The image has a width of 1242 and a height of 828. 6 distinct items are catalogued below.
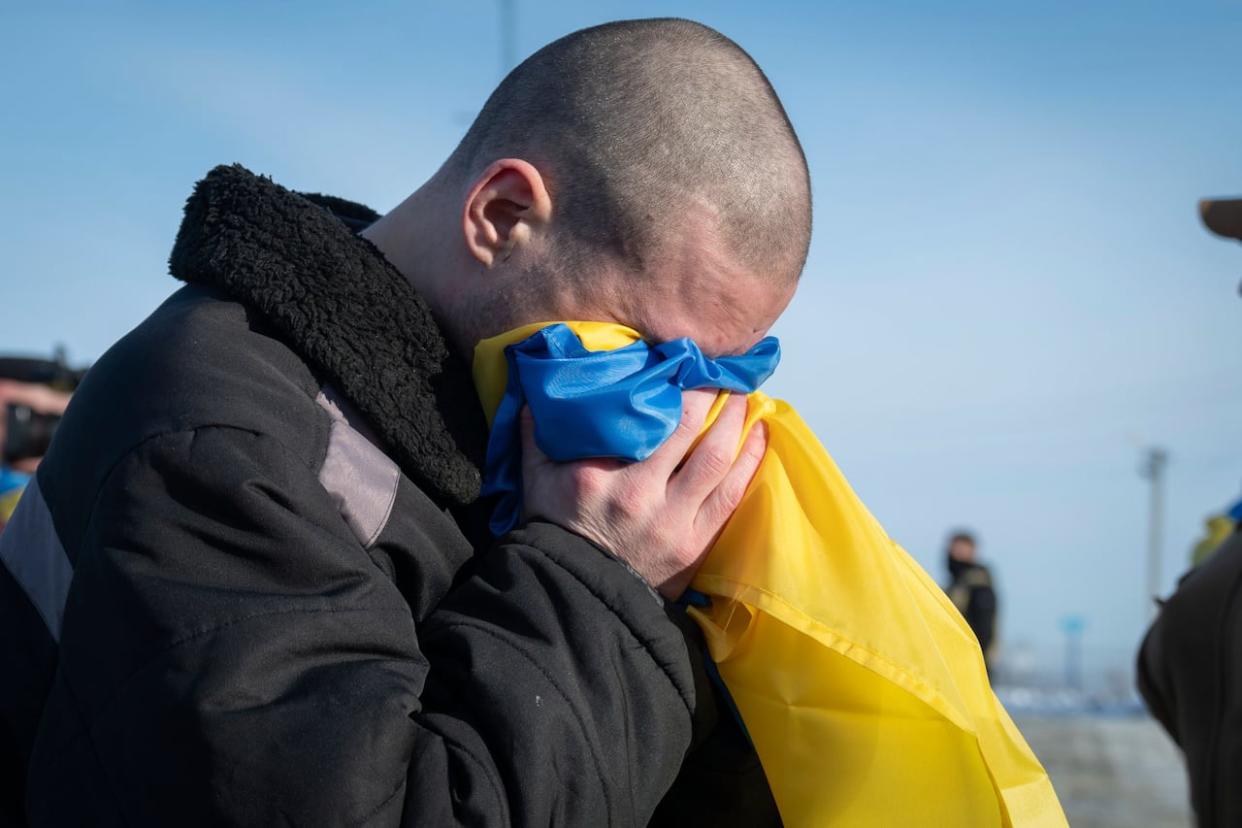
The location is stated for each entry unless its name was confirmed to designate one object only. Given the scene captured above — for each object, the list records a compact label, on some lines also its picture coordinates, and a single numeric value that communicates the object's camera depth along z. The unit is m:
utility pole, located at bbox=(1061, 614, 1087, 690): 30.23
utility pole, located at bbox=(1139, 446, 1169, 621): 41.59
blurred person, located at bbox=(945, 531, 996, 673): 12.56
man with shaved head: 1.34
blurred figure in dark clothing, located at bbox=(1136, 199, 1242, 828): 1.86
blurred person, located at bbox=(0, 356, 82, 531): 5.03
